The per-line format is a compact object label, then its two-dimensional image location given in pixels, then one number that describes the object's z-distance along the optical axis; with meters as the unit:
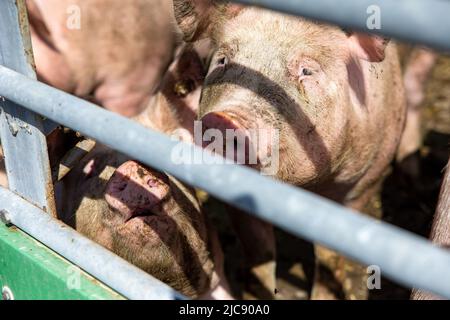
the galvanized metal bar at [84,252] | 1.77
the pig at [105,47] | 2.70
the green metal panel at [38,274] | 1.82
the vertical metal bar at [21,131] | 1.85
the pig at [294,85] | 2.13
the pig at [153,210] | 2.04
